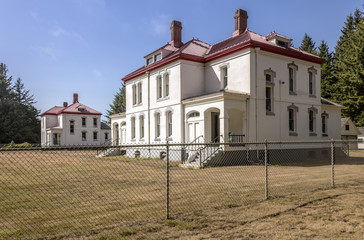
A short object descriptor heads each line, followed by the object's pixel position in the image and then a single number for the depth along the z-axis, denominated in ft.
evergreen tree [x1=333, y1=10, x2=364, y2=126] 145.28
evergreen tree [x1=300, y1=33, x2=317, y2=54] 216.84
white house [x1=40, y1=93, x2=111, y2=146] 164.25
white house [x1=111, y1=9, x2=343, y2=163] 66.28
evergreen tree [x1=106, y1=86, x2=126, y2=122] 209.36
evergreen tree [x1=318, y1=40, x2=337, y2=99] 169.89
